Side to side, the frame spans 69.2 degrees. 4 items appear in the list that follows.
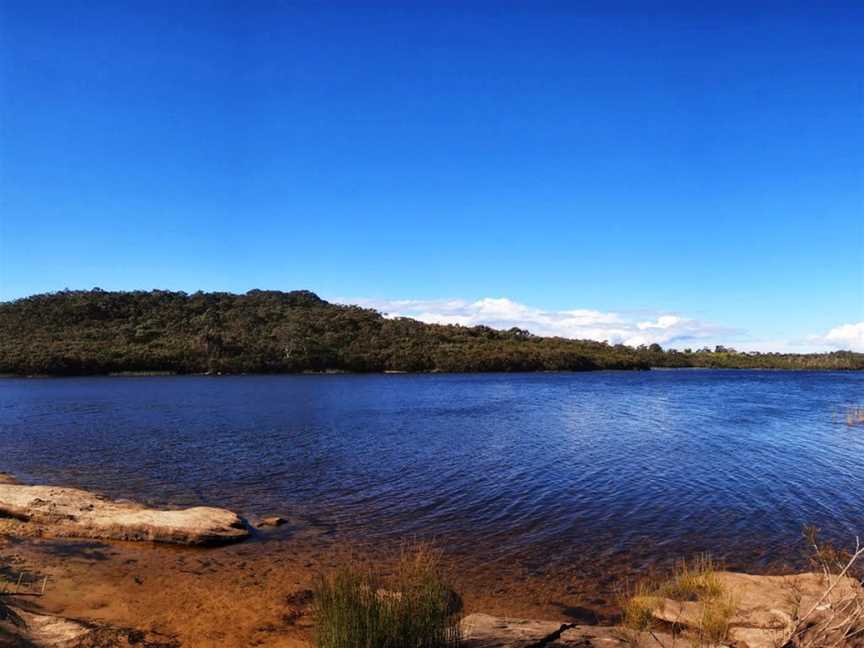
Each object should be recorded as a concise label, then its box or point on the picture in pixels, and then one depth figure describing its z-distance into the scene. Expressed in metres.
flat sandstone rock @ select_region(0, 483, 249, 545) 14.06
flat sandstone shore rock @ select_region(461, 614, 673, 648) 8.26
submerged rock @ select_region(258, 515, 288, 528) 16.08
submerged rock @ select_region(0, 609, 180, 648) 7.77
